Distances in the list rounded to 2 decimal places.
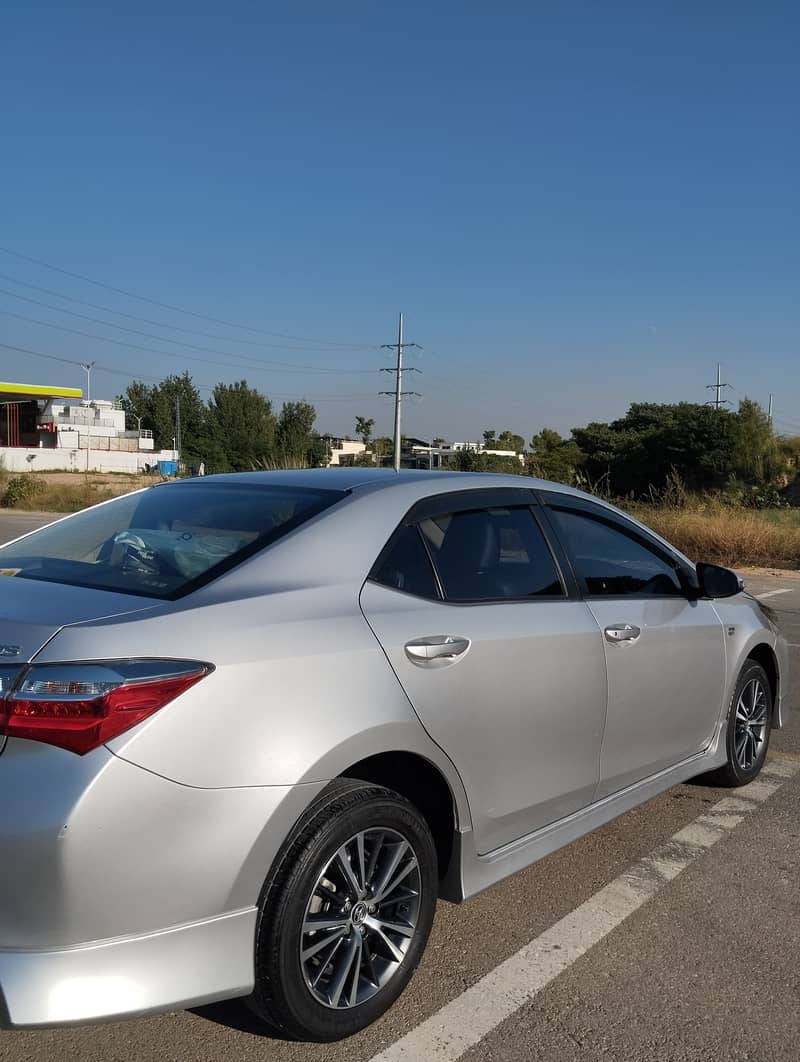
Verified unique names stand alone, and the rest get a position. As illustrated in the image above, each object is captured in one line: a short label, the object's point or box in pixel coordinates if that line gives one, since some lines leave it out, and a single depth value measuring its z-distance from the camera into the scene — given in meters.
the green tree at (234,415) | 99.38
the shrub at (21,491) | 36.44
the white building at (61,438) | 74.62
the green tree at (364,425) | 123.69
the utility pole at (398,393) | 51.78
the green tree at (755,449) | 39.97
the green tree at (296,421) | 86.14
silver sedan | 2.17
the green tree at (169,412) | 103.94
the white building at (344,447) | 114.26
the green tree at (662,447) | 50.64
